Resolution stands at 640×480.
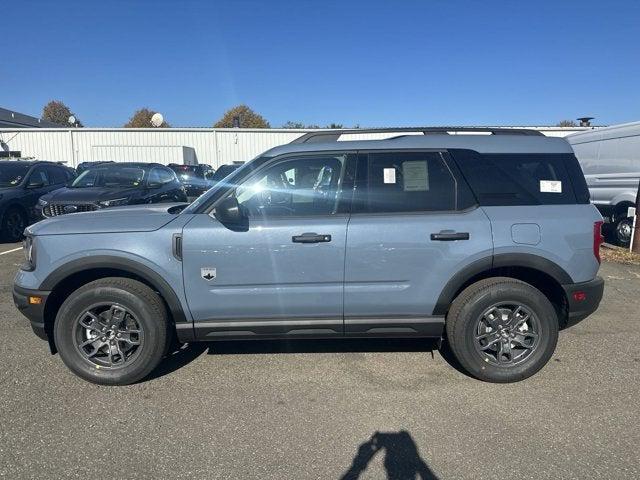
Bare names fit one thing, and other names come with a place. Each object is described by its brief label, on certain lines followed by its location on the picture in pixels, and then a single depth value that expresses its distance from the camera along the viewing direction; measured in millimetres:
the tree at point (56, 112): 84875
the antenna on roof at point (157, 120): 29375
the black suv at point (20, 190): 9509
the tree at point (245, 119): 69688
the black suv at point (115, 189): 8430
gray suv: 3455
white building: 27453
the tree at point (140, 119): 70375
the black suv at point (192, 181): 12689
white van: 9086
